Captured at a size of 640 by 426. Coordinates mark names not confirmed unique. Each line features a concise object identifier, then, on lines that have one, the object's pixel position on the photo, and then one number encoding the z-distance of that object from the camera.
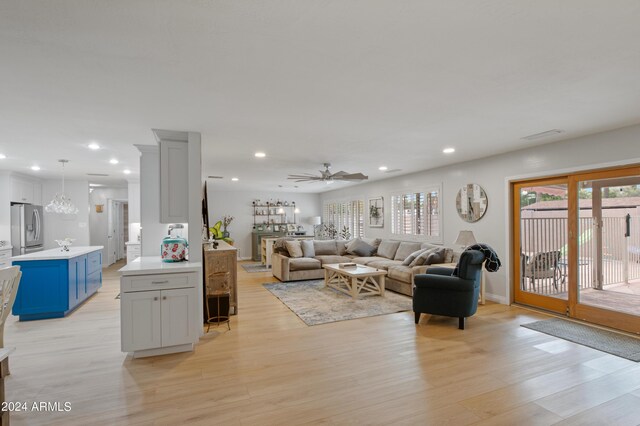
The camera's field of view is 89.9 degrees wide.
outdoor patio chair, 4.66
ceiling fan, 5.65
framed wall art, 8.45
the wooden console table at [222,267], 4.40
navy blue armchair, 4.01
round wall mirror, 5.54
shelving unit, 11.29
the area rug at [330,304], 4.60
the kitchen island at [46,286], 4.40
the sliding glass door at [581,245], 3.88
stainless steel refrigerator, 6.36
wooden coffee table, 5.52
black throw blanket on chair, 4.34
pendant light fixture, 5.73
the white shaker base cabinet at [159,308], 3.18
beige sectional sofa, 5.88
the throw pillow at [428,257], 5.80
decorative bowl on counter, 5.17
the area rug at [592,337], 3.33
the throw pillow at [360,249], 8.02
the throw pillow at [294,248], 7.49
